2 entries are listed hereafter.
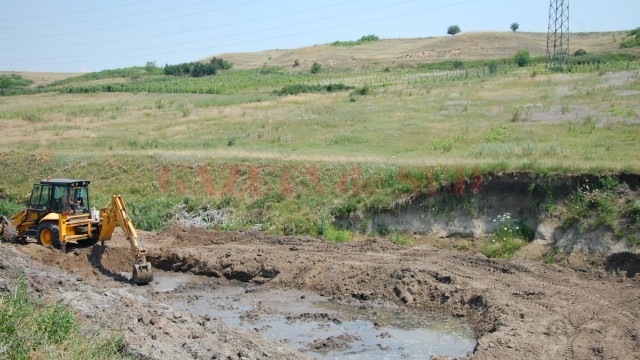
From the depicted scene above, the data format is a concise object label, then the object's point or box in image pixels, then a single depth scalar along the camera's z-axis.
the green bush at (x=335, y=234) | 25.99
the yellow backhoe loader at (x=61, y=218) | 23.05
